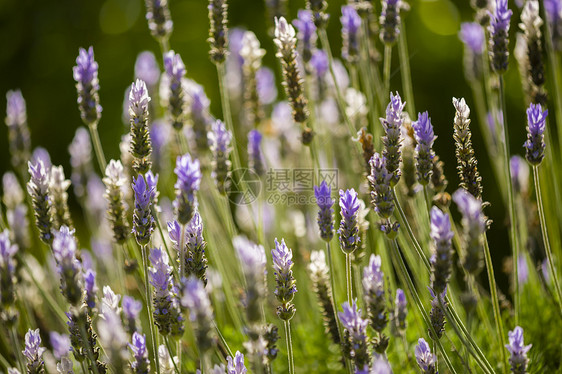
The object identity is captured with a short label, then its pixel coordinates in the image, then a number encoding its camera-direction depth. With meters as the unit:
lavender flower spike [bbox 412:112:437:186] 1.15
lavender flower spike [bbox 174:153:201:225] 1.14
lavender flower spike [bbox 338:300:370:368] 1.13
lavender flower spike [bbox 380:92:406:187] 1.15
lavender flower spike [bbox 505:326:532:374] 1.13
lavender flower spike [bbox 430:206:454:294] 1.12
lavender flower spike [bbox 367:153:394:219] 1.15
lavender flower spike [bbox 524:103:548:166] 1.16
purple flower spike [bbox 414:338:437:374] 1.14
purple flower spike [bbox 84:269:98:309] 1.16
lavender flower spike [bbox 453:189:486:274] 1.10
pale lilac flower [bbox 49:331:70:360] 1.21
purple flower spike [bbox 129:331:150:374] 1.14
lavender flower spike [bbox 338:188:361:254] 1.16
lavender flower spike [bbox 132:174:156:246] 1.16
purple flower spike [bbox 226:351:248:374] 1.13
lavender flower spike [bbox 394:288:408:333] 1.19
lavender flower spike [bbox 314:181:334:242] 1.16
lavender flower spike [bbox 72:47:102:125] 1.23
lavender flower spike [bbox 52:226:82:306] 1.12
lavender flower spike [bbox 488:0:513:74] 1.18
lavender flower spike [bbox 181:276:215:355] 1.09
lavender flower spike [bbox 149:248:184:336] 1.15
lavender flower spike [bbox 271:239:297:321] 1.15
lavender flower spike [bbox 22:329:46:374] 1.16
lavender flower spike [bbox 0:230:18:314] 1.16
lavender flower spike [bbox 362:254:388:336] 1.14
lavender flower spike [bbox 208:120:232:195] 1.24
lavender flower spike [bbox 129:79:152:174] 1.18
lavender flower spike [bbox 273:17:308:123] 1.23
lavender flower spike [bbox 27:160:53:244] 1.18
